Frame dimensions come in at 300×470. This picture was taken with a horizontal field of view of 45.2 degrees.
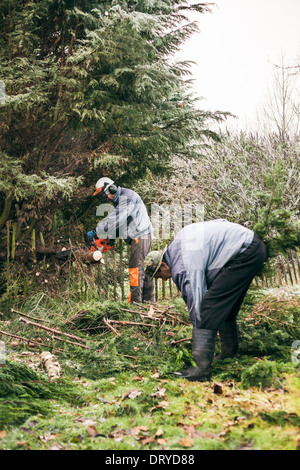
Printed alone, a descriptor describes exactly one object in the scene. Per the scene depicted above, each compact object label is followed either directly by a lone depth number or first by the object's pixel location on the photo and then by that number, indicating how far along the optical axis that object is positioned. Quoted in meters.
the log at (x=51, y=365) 3.39
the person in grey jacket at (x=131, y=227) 5.91
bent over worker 3.21
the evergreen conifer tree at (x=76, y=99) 5.75
